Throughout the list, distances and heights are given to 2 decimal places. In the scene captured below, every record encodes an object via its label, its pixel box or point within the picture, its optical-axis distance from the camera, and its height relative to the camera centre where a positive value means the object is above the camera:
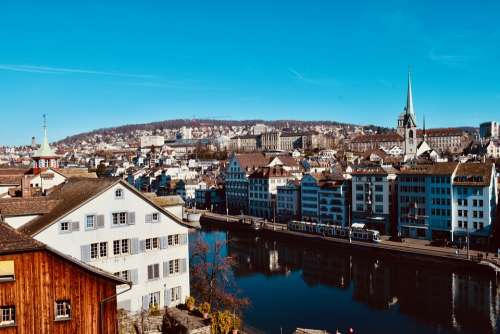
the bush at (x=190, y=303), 27.04 -7.33
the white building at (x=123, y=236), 26.94 -3.74
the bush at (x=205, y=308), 27.12 -7.68
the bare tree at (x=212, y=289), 40.55 -10.32
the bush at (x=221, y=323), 26.75 -8.25
